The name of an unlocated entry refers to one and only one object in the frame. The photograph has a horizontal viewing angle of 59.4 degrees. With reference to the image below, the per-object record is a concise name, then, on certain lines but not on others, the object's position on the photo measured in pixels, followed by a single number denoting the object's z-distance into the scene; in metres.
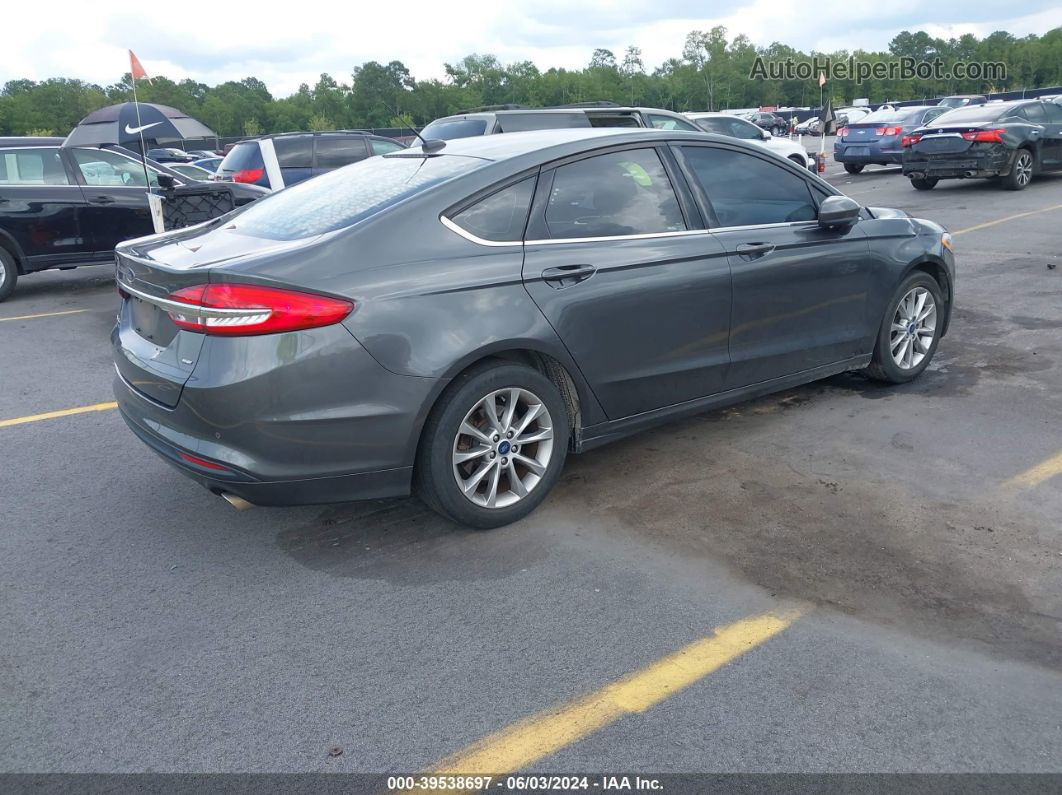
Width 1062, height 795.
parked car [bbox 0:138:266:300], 10.20
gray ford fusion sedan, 3.57
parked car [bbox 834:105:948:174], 21.45
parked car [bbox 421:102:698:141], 11.88
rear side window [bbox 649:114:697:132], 13.35
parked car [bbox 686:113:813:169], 17.69
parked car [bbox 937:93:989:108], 38.47
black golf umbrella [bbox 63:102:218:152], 11.01
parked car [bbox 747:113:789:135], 54.75
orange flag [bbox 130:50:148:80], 11.31
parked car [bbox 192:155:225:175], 29.73
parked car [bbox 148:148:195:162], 32.14
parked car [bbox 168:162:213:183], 21.39
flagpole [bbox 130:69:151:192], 10.82
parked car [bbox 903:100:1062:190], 16.36
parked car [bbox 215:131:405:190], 13.81
